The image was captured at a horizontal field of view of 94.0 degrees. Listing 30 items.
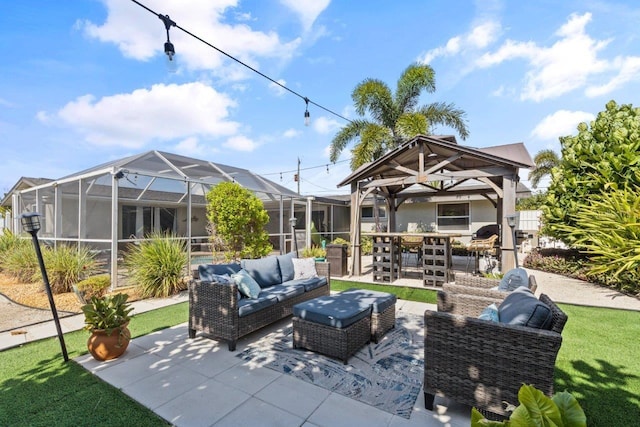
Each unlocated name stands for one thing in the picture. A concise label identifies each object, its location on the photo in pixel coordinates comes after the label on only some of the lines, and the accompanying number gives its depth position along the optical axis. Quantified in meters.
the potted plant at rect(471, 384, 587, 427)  0.74
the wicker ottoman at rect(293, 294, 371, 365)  3.47
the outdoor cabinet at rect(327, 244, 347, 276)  8.70
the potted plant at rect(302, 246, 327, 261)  9.93
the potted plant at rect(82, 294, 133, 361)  3.48
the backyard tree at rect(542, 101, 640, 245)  6.99
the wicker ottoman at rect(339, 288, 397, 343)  4.00
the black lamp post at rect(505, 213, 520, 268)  6.33
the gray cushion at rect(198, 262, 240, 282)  4.46
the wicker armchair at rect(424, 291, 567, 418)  2.18
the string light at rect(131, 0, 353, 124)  4.00
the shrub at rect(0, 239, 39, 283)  7.83
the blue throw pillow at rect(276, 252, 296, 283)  5.71
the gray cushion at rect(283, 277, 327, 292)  5.34
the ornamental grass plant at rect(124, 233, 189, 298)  6.45
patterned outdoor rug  2.83
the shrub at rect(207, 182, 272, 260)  7.65
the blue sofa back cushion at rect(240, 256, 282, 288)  5.23
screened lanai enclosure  7.58
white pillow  5.96
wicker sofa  3.83
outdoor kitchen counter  7.25
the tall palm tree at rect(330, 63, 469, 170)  12.66
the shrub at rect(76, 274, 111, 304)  5.67
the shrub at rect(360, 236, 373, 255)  14.67
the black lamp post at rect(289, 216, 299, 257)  9.14
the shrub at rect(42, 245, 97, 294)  6.54
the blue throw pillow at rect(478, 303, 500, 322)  2.71
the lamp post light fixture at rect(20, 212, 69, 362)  3.53
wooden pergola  6.92
